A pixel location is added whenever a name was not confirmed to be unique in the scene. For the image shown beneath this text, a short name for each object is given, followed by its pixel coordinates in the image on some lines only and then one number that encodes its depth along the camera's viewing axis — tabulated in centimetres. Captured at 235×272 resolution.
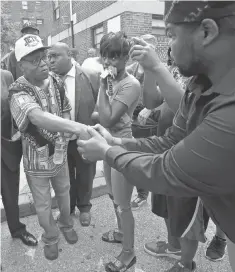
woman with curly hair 228
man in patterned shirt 224
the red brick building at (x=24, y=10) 2970
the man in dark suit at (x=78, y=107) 301
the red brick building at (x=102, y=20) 1012
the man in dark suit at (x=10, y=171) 256
